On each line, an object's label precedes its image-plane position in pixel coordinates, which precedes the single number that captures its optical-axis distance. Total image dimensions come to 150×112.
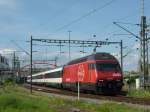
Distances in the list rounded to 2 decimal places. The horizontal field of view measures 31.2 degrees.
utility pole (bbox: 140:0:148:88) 24.97
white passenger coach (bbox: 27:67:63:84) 38.20
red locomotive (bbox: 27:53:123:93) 23.73
